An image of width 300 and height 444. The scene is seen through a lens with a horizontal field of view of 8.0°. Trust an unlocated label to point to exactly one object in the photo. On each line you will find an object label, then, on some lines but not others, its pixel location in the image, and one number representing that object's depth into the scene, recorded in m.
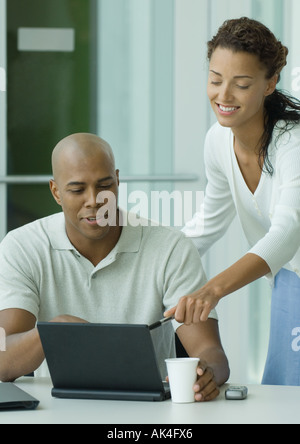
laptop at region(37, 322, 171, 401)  3.90
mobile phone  3.97
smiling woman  4.31
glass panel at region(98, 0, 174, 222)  5.94
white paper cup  3.94
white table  3.81
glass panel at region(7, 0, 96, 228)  5.90
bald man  4.39
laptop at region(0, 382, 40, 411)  3.87
